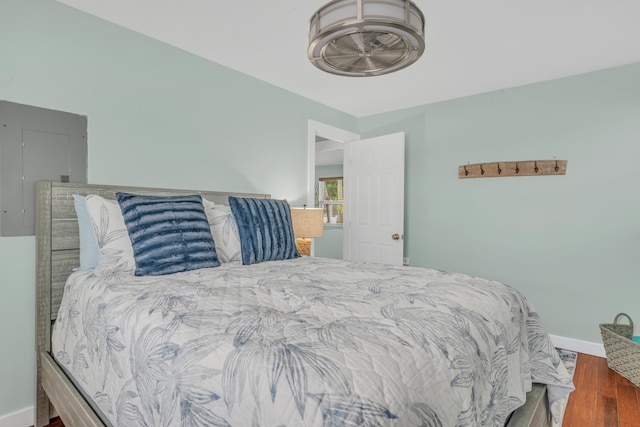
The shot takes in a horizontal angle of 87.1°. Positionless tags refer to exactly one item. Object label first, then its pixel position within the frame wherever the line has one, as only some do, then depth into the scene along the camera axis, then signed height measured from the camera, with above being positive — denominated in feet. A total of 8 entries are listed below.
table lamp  9.89 -0.38
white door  11.91 +0.38
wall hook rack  9.77 +1.31
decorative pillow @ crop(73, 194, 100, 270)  5.82 -0.65
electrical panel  5.69 +0.92
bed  2.33 -1.20
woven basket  7.51 -3.22
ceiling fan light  4.23 +2.38
